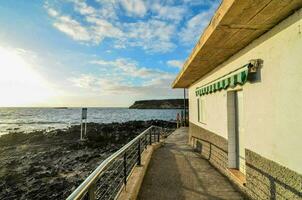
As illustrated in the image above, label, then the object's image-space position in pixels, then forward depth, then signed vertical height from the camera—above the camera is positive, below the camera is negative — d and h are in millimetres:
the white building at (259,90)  2050 +383
